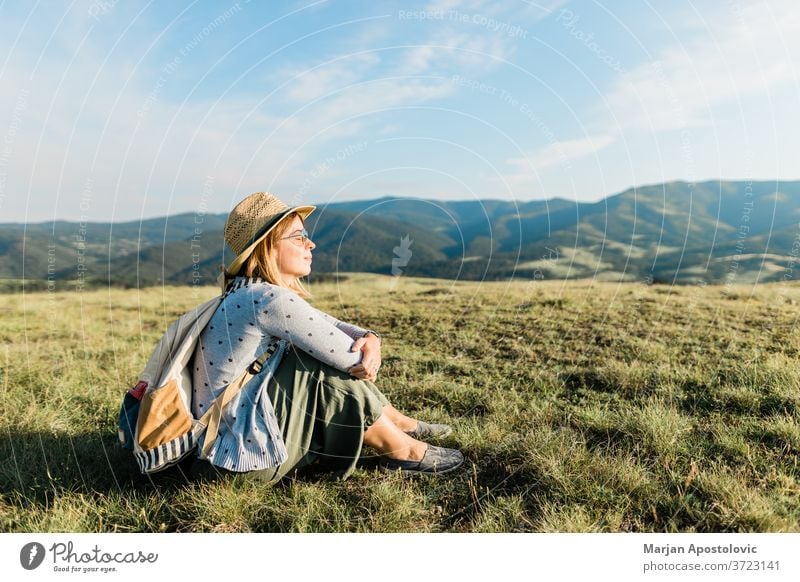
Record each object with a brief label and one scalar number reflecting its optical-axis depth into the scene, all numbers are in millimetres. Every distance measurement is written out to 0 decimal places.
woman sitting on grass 3322
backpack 3242
